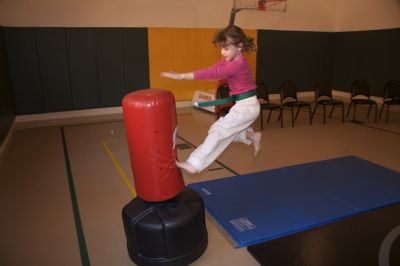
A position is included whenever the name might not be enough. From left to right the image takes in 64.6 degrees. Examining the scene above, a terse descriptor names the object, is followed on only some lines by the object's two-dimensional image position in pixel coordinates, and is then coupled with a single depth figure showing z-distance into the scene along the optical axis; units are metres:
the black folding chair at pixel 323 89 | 6.49
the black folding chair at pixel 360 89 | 6.53
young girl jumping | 2.30
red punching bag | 1.95
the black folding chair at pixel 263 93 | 5.91
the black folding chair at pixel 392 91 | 6.38
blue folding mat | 2.54
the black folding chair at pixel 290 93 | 6.04
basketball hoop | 7.53
